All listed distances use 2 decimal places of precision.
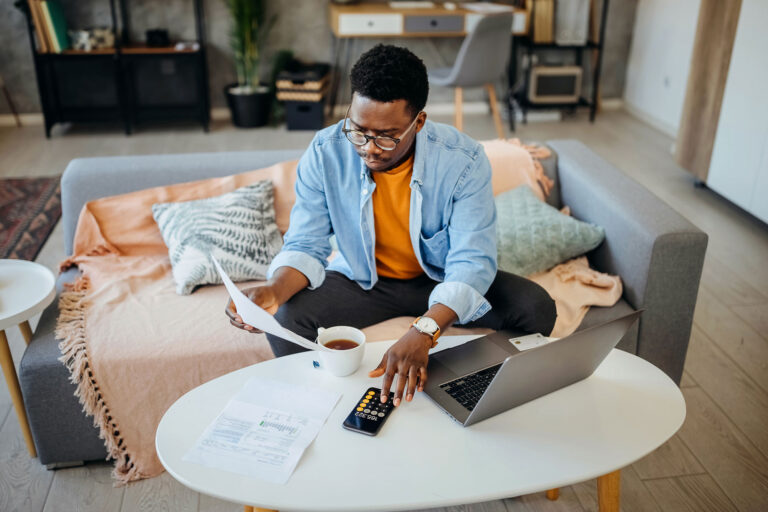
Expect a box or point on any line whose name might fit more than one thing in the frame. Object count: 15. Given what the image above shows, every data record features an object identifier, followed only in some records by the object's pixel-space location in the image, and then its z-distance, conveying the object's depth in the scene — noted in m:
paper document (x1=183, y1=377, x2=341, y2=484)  1.13
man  1.54
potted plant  4.38
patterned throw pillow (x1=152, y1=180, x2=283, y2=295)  2.03
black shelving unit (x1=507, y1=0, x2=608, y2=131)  4.73
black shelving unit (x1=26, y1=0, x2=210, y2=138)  4.35
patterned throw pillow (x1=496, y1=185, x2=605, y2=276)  2.08
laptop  1.14
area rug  3.01
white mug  1.32
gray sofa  1.74
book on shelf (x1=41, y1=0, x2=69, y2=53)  4.16
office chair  3.81
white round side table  1.69
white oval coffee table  1.07
